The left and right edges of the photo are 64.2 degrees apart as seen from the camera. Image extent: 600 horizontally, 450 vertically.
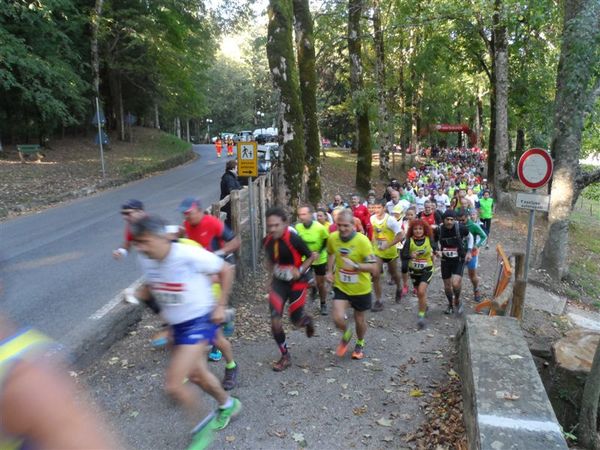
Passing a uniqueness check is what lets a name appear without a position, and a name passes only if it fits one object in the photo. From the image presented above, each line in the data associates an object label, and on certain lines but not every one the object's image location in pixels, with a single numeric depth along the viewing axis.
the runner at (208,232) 5.90
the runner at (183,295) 3.87
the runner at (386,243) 8.63
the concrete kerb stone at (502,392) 3.77
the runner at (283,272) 5.80
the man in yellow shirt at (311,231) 7.24
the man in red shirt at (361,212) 10.12
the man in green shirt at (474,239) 8.61
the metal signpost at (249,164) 9.53
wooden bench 22.05
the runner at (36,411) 1.83
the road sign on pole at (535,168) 7.90
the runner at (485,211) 14.67
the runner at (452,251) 8.24
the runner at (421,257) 7.87
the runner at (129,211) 5.21
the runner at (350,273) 6.02
